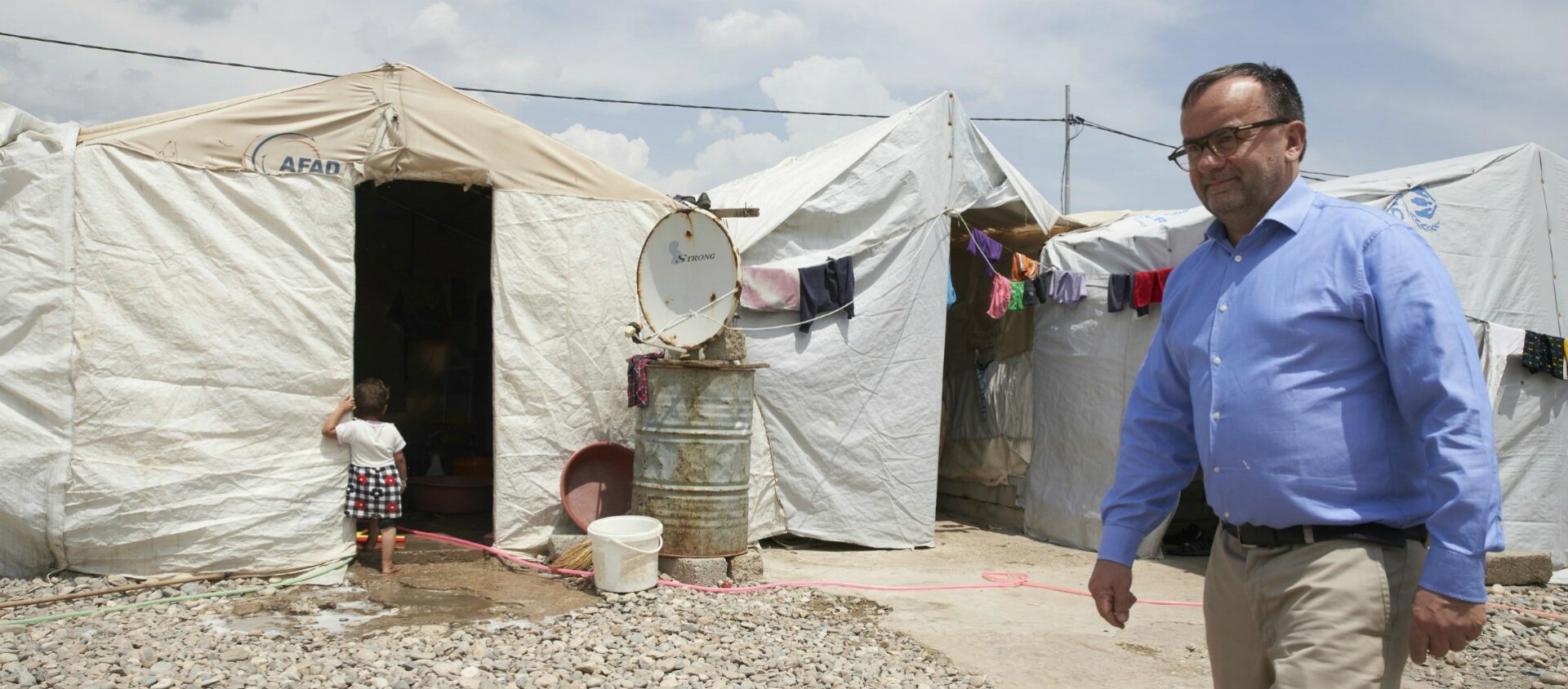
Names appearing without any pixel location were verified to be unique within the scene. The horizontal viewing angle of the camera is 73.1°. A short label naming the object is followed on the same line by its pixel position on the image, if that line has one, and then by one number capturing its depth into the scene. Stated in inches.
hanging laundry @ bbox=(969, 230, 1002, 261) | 296.0
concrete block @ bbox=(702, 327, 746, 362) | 231.8
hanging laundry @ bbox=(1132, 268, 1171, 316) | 262.1
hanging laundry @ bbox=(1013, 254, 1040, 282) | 293.7
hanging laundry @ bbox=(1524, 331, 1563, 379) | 246.2
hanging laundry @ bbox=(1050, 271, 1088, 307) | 286.0
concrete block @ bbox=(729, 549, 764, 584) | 222.2
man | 67.0
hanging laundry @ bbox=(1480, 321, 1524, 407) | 241.0
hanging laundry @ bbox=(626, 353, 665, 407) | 229.5
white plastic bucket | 201.5
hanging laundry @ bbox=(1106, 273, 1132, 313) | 271.1
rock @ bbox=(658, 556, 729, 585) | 216.2
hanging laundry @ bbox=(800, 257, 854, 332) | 265.1
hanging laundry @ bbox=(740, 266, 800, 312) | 260.5
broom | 222.4
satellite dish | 227.8
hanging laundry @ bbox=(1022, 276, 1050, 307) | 292.4
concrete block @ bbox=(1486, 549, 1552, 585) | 237.1
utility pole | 660.1
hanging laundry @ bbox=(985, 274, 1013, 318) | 292.0
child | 217.0
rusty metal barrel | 219.9
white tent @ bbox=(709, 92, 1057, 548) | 268.1
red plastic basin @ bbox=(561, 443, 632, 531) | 243.9
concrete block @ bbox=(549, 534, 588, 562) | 232.4
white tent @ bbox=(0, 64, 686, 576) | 196.7
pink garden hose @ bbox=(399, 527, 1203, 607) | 235.4
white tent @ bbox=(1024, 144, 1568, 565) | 247.4
